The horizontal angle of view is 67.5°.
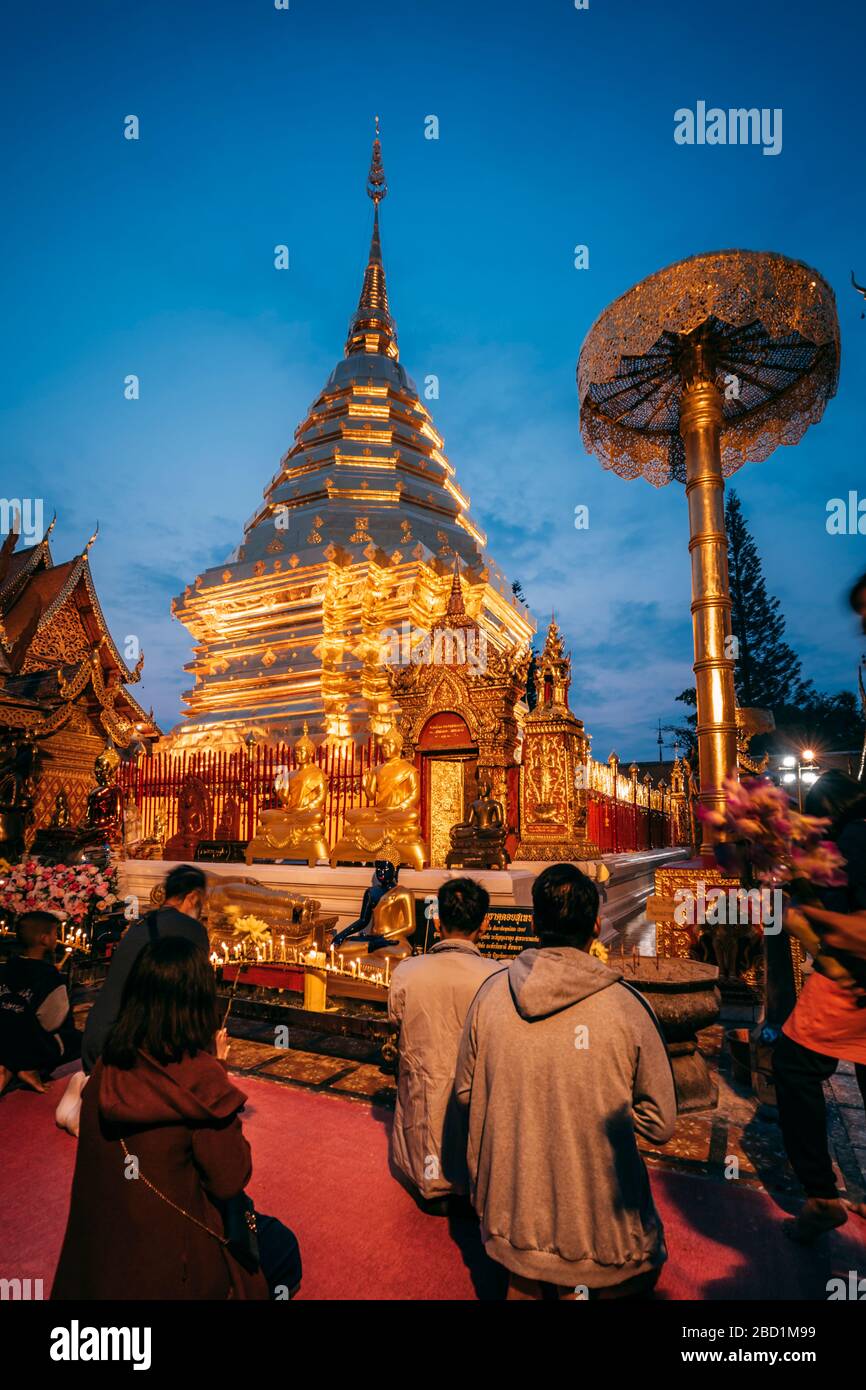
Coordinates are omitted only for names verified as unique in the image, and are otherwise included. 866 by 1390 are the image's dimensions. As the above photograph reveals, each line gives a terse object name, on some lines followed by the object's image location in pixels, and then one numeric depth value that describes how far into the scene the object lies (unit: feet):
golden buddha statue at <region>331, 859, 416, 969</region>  20.53
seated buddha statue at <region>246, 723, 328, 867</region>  34.73
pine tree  103.71
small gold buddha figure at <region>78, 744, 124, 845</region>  36.96
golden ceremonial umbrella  24.07
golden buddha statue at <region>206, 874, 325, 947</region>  23.65
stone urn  14.03
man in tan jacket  9.86
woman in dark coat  5.97
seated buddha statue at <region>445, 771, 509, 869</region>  28.78
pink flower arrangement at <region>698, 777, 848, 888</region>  7.64
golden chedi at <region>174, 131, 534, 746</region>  55.62
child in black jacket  14.53
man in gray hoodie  6.48
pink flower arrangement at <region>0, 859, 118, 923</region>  20.58
